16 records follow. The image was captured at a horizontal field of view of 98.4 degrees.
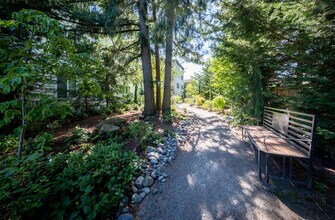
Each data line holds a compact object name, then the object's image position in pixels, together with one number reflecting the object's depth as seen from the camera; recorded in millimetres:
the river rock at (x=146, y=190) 2352
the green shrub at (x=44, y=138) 1825
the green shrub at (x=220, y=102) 9859
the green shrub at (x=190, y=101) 16938
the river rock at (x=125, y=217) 1827
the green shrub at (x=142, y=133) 3963
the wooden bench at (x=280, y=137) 2360
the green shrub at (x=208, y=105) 12152
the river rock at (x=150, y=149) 3543
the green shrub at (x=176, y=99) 16172
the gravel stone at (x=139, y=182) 2441
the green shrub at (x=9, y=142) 3650
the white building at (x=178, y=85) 25703
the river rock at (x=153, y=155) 3297
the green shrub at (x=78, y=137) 4359
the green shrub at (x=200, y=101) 14641
